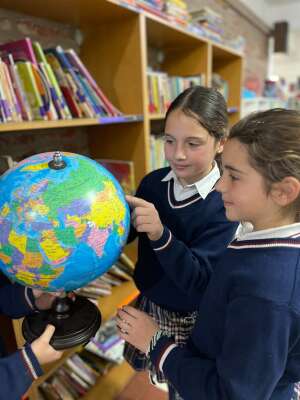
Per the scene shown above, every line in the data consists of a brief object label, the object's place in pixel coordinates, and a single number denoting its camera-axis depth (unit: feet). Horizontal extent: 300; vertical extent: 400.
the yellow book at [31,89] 4.02
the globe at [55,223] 2.27
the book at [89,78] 4.68
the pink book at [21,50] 4.05
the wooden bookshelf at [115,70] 4.88
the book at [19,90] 3.88
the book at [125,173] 5.73
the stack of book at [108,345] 6.34
